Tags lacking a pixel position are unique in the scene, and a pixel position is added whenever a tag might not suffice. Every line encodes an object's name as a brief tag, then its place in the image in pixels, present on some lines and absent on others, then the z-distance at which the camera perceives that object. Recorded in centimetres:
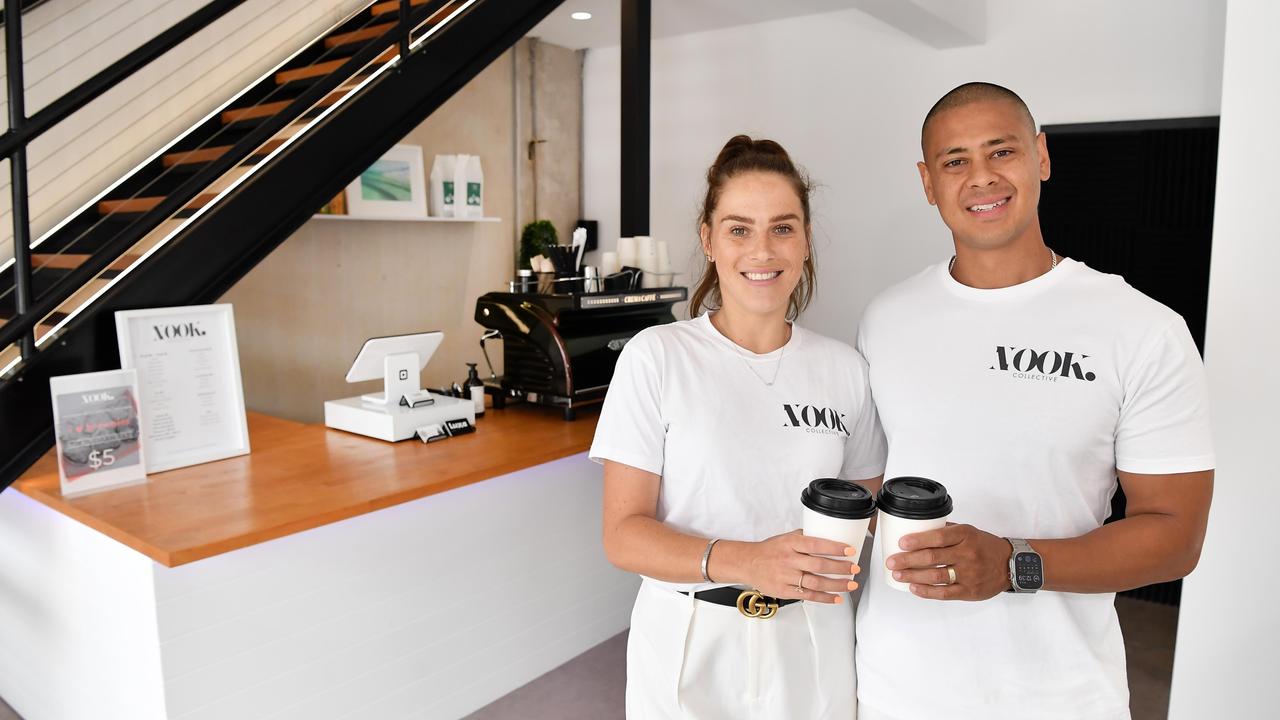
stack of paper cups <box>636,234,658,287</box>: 378
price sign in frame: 229
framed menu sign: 254
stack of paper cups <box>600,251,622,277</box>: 369
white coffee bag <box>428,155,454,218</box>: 510
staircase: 240
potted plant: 576
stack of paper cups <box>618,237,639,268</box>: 380
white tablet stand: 297
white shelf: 456
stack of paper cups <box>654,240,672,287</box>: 384
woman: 155
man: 139
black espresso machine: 329
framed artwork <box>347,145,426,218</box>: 470
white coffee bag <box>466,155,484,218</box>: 520
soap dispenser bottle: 338
